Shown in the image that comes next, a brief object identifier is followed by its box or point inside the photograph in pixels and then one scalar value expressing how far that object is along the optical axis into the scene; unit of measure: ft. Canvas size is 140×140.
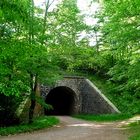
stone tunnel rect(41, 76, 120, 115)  86.01
